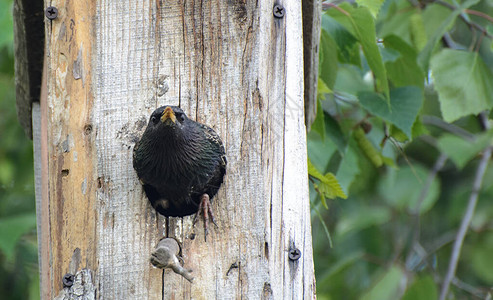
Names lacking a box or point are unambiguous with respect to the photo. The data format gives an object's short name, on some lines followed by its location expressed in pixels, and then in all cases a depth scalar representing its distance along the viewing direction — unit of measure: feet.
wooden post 17.25
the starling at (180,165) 17.80
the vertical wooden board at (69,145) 17.66
